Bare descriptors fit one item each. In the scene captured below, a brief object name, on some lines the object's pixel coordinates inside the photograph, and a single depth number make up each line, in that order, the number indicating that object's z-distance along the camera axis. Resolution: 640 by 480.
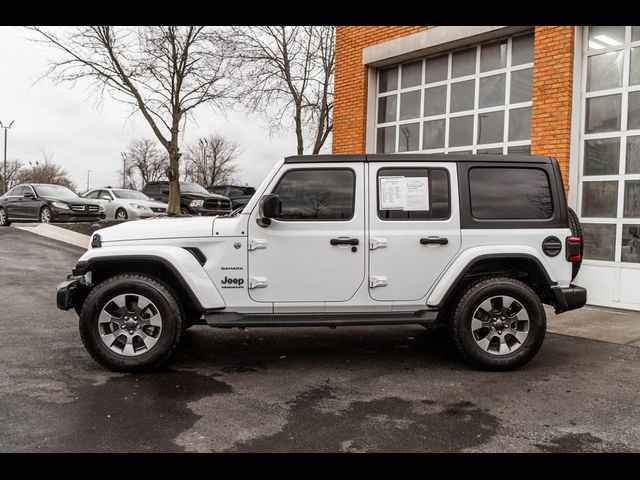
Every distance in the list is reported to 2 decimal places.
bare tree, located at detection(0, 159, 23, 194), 73.69
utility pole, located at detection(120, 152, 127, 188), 70.94
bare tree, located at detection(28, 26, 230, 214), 19.09
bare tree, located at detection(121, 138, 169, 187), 70.25
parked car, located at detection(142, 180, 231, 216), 21.25
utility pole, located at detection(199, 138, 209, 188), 61.70
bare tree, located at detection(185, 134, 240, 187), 64.49
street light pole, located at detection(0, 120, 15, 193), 47.98
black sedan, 18.25
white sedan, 19.34
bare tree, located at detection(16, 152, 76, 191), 69.50
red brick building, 8.20
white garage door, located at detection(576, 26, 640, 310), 8.09
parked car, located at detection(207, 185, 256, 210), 23.18
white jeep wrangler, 5.02
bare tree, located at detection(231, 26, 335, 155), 21.38
